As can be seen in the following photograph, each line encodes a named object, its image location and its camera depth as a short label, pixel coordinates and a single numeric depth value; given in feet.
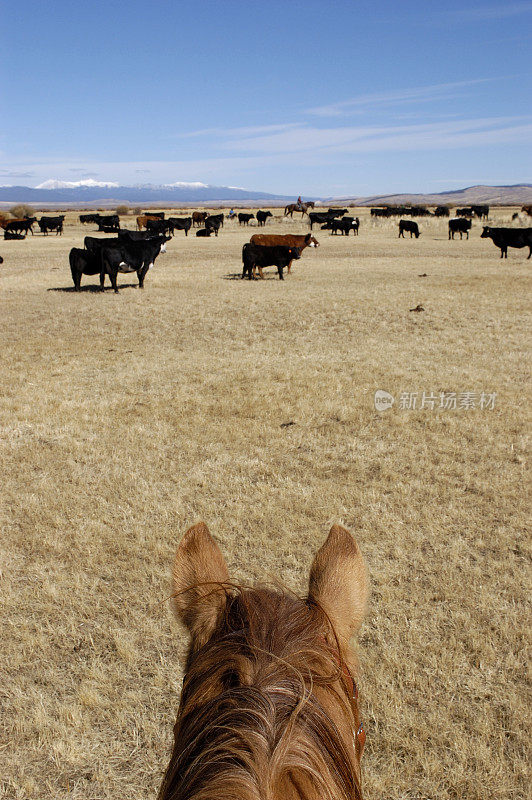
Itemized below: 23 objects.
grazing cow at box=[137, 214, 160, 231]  124.61
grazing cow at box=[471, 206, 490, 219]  156.04
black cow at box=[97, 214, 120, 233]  124.74
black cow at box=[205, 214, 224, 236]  126.82
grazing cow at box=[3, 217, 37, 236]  121.29
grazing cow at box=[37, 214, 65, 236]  127.34
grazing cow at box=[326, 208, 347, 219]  161.81
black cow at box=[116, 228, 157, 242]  73.02
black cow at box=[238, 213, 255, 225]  150.81
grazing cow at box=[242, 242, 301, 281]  55.88
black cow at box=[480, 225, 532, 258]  69.15
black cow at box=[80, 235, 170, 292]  46.96
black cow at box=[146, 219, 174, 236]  113.80
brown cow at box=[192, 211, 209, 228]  150.61
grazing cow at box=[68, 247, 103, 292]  47.03
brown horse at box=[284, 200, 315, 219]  170.26
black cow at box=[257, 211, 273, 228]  144.01
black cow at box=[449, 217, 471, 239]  106.73
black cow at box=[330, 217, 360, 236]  121.08
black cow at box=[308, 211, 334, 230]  140.97
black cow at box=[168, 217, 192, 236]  130.31
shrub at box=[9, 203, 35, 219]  182.46
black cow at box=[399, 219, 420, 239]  111.42
